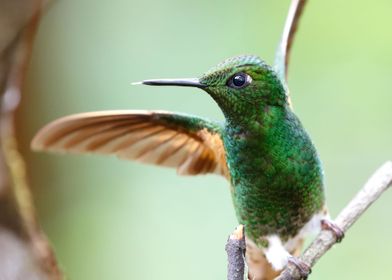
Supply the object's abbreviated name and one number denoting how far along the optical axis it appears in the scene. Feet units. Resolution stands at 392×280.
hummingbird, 6.19
